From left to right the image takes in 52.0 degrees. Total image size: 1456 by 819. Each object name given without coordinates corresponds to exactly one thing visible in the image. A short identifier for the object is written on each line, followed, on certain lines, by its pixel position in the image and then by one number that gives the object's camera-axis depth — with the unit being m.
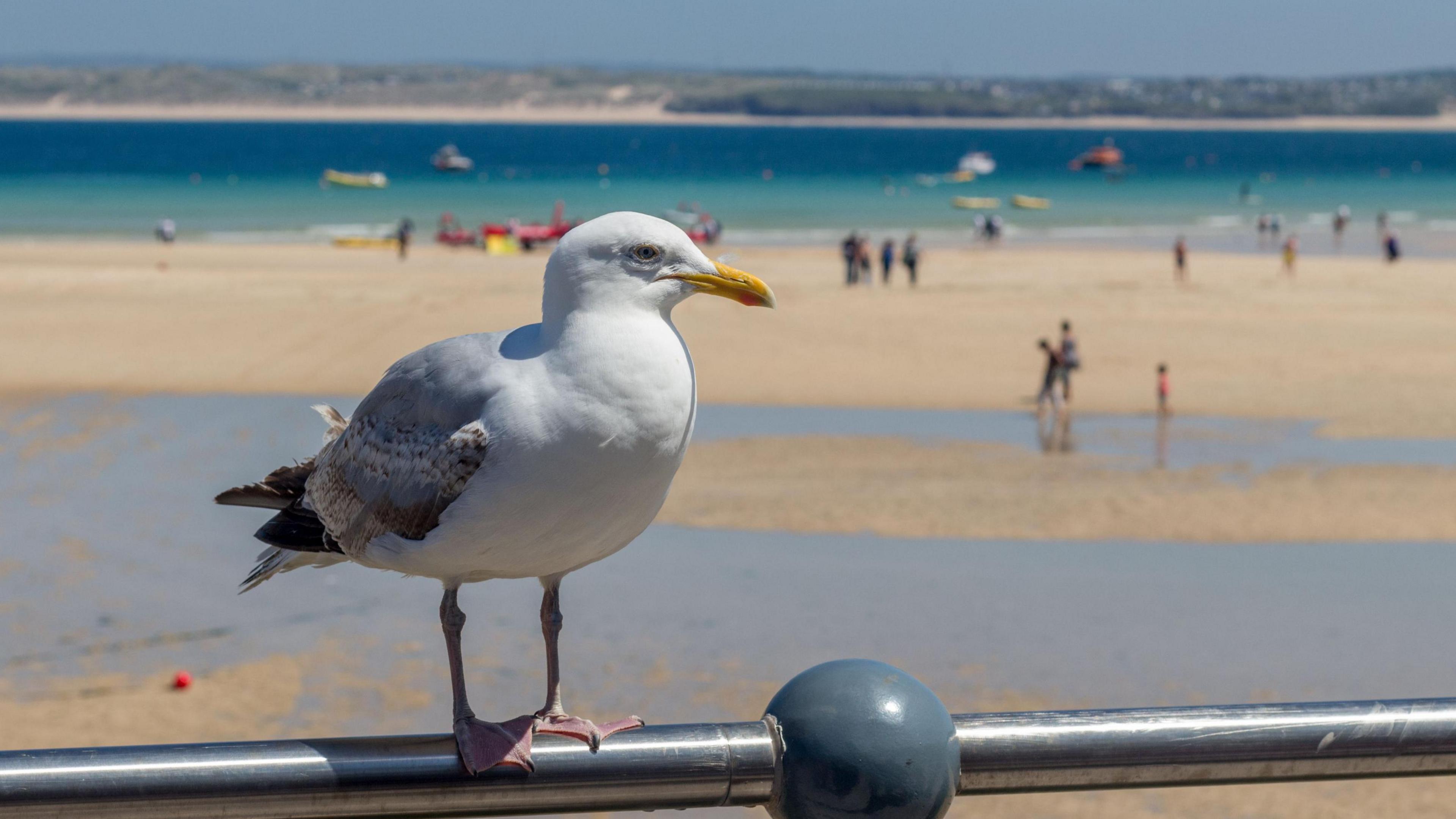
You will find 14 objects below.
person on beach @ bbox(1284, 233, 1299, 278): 42.81
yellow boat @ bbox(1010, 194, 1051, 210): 85.81
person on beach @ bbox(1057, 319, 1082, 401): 21.80
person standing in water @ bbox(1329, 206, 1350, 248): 61.66
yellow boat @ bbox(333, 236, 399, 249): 52.53
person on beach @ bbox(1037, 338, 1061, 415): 21.61
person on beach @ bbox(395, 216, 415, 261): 46.25
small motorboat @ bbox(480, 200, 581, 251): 50.69
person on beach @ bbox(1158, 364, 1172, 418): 21.94
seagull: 2.56
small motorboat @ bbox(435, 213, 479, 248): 51.66
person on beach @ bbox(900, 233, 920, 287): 39.91
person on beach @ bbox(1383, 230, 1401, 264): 47.50
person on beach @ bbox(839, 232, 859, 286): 39.66
